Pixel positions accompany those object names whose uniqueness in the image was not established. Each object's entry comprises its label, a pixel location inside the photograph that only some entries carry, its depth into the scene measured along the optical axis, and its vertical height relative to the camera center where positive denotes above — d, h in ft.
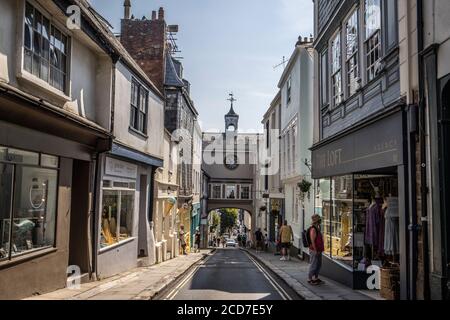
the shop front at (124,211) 41.42 -0.86
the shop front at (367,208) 28.63 -0.14
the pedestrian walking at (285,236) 65.21 -4.23
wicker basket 29.14 -4.74
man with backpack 36.88 -3.32
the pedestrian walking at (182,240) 87.95 -6.73
